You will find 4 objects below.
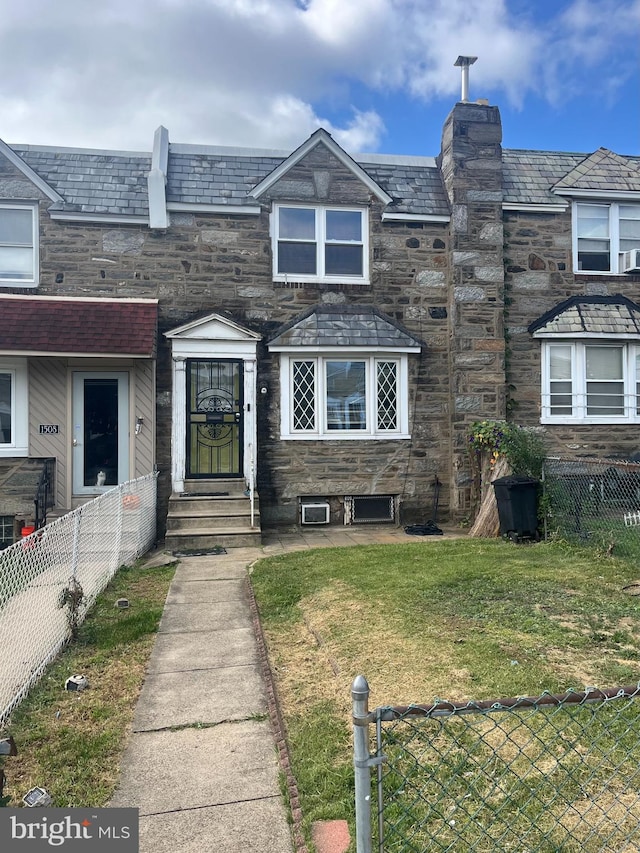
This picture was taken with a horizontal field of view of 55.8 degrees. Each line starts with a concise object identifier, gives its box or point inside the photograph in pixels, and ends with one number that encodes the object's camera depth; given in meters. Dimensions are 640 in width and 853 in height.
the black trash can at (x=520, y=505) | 9.92
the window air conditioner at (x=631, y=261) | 13.02
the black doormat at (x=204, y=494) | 11.26
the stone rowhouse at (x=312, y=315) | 11.55
